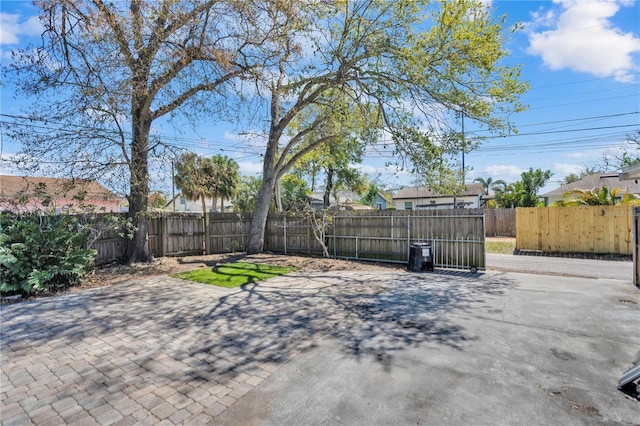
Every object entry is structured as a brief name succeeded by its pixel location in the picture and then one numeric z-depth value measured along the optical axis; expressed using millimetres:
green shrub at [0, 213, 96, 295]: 6852
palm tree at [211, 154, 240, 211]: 27312
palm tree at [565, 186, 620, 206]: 14367
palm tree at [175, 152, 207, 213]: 10484
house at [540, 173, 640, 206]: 25266
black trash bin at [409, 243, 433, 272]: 9992
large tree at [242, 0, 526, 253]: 8281
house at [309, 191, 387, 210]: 35331
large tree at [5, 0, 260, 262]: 7234
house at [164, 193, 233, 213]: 47434
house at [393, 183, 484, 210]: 35719
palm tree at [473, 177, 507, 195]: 48844
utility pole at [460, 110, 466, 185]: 9555
